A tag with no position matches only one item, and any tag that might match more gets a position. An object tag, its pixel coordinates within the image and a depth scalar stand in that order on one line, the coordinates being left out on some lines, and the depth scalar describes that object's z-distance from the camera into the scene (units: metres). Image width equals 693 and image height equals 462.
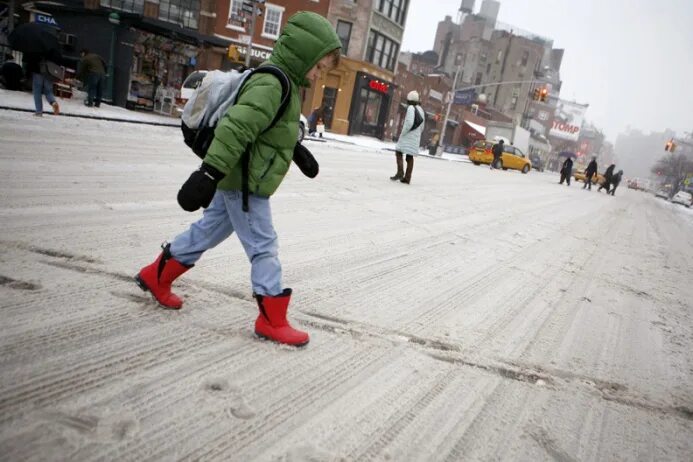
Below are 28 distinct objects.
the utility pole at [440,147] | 30.25
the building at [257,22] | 27.33
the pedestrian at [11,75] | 13.36
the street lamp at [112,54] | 14.74
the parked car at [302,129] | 15.65
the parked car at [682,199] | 33.81
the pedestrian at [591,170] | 21.15
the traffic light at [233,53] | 18.33
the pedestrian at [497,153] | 26.62
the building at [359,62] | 29.05
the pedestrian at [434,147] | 30.82
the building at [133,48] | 15.07
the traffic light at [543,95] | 29.50
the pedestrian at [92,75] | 13.05
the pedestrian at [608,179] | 23.75
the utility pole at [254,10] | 16.05
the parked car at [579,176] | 44.78
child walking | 1.87
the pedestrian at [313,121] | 20.08
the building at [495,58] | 65.25
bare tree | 77.50
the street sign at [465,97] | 35.50
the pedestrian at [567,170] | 21.44
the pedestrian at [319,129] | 20.77
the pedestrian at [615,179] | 23.29
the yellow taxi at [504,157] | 28.84
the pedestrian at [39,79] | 9.12
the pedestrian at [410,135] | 9.02
